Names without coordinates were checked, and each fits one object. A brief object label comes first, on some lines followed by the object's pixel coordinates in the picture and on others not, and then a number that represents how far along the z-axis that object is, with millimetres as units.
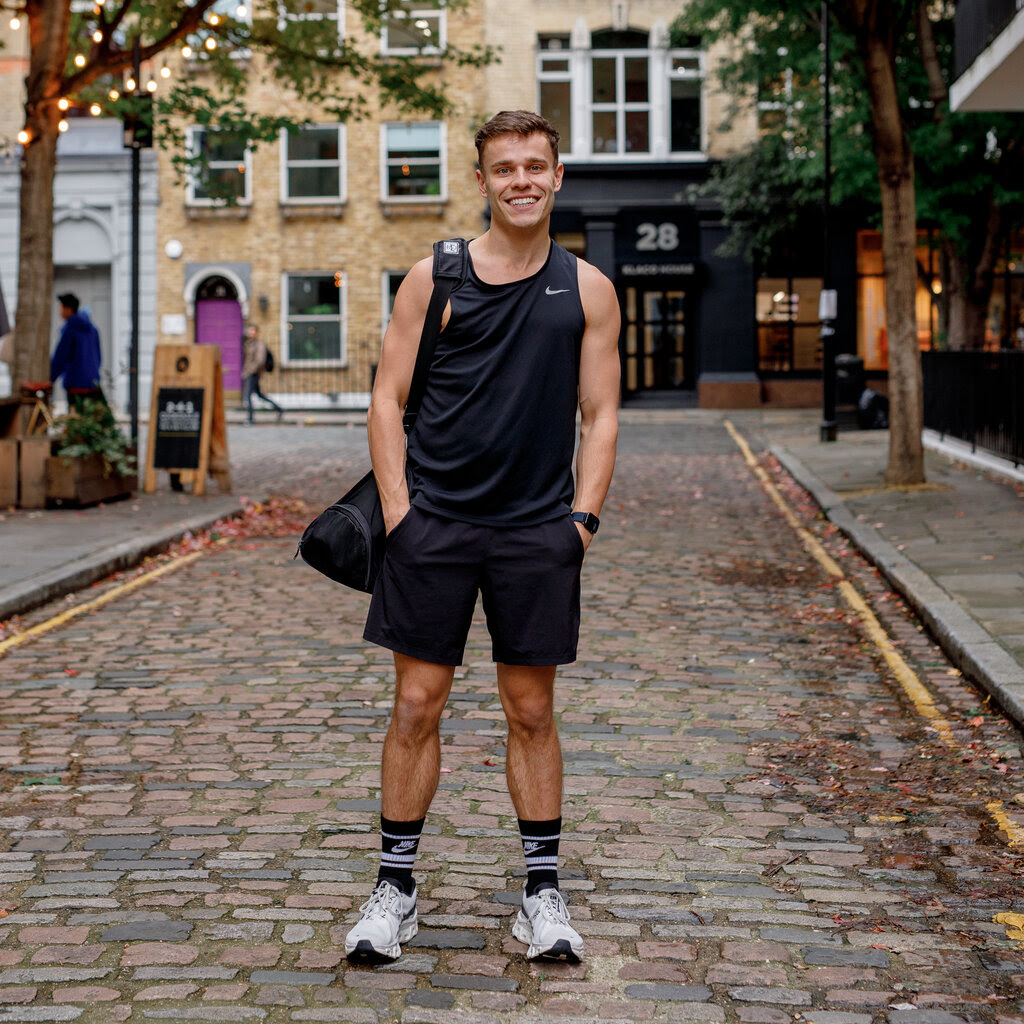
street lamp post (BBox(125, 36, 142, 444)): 15891
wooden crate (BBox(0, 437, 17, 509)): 13672
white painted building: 35312
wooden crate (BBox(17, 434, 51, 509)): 13703
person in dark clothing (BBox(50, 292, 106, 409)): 16281
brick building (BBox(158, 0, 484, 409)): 35062
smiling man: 3719
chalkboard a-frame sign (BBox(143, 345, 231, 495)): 14891
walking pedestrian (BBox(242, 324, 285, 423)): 30859
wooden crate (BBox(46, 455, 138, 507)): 13695
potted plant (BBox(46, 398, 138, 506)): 13727
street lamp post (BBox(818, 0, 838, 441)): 20594
